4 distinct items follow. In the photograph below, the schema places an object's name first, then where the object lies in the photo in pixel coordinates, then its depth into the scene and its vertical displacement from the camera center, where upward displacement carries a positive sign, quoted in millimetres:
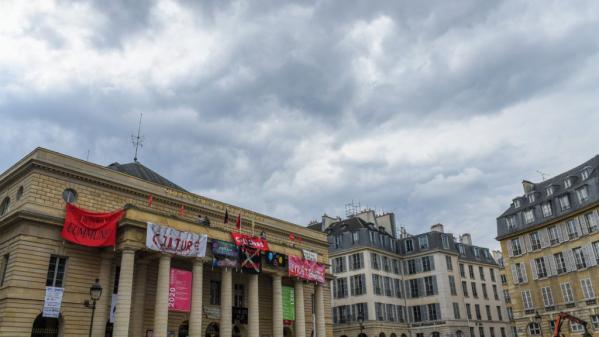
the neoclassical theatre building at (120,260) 24531 +5797
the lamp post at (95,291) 18750 +2778
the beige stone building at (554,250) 38469 +8200
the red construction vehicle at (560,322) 30036 +1628
